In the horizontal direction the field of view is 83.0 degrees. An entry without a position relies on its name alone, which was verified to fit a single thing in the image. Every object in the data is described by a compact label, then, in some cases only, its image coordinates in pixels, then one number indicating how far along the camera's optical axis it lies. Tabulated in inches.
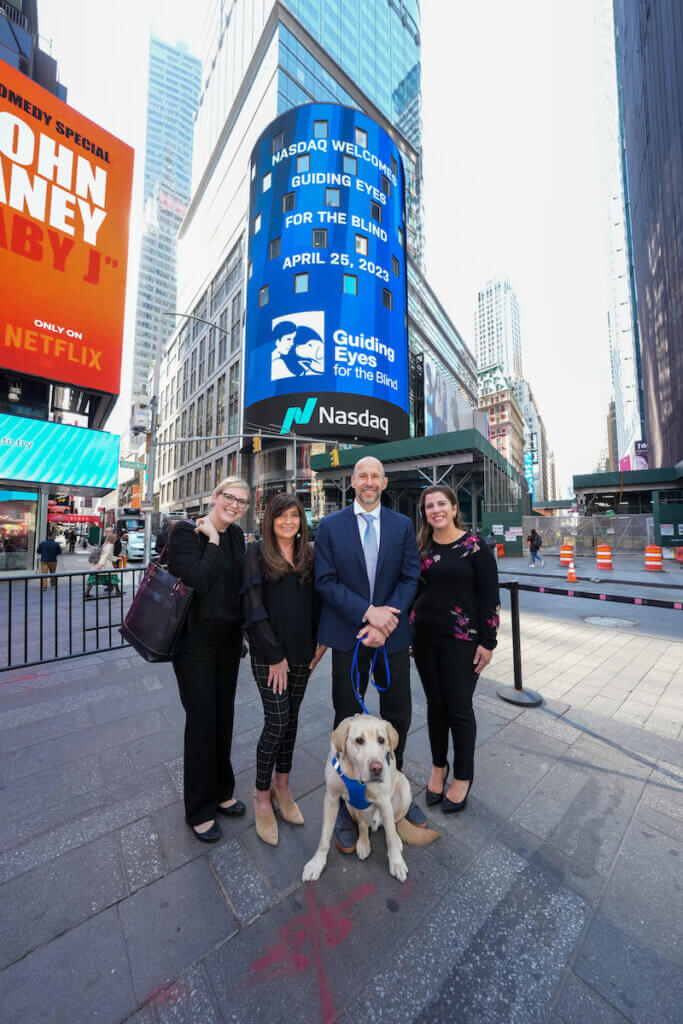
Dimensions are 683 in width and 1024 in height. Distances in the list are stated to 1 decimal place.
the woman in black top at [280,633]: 93.9
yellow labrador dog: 81.4
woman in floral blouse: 102.8
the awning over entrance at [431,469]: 880.3
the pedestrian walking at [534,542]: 716.7
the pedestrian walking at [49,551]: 519.5
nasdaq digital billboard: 1120.2
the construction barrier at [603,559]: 668.6
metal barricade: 239.7
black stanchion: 164.1
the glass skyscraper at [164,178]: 3848.4
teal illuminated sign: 601.3
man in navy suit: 97.2
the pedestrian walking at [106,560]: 415.2
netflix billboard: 614.2
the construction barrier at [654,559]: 609.4
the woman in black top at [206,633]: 94.3
